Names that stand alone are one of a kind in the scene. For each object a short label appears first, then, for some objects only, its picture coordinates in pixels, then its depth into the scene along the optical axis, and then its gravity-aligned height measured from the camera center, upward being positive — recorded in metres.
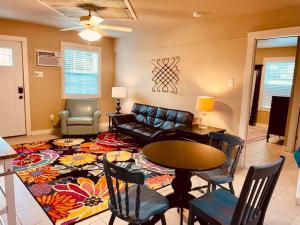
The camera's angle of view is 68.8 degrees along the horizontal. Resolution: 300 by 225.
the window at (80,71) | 5.68 +0.31
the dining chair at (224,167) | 2.23 -0.86
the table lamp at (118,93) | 5.65 -0.22
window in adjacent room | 6.56 +0.39
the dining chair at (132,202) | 1.50 -0.92
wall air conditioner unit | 5.18 +0.55
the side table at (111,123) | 5.21 -1.01
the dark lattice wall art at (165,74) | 4.70 +0.26
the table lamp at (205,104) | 3.77 -0.28
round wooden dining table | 1.82 -0.63
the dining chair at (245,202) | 1.38 -0.84
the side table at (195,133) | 3.57 -0.77
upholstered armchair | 5.02 -0.83
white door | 4.78 -0.23
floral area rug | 2.44 -1.34
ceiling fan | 2.83 +0.78
